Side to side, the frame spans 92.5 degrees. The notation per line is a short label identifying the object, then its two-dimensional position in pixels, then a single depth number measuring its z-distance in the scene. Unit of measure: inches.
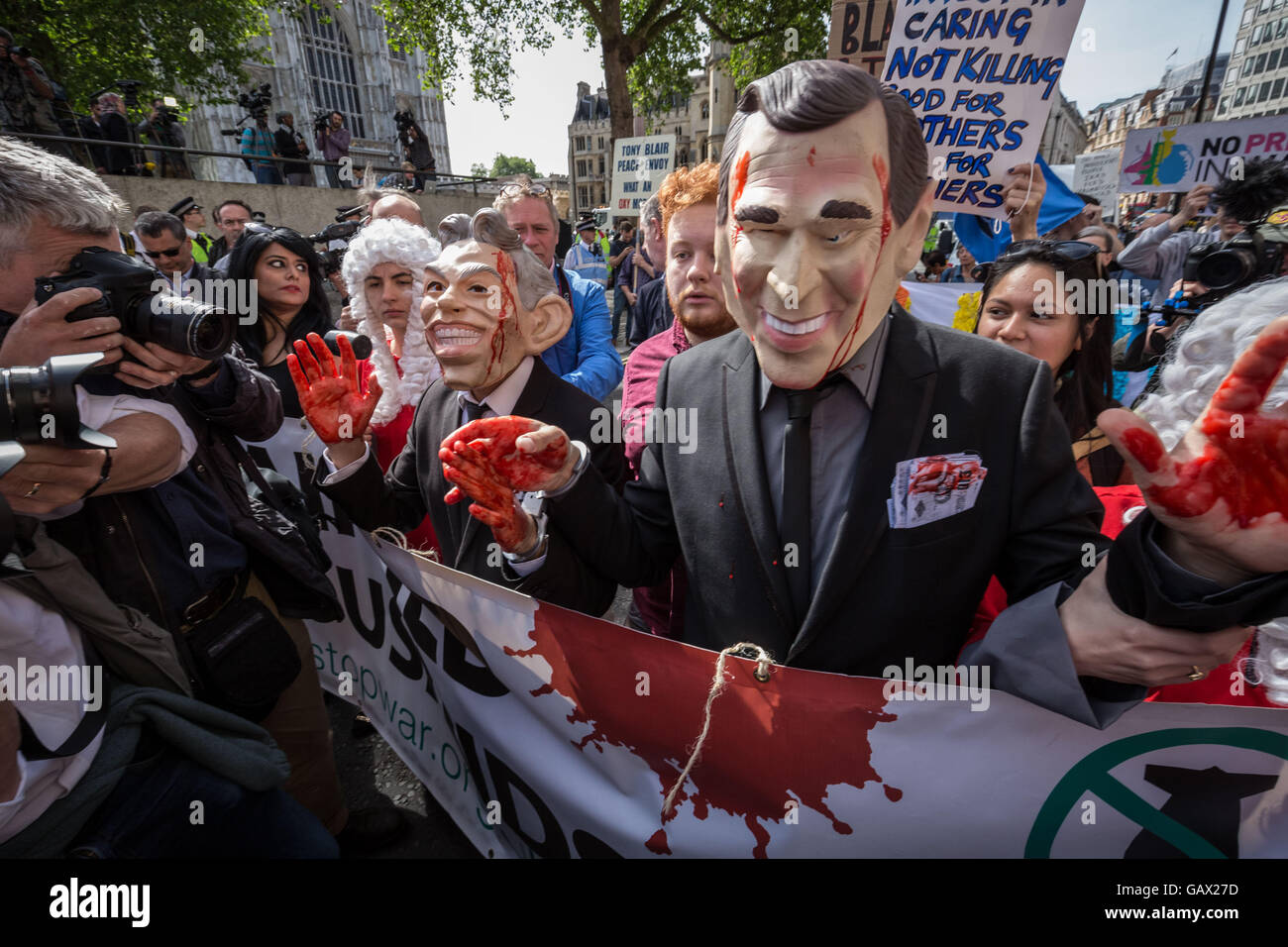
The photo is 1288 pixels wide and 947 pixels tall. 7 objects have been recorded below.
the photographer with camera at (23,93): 349.7
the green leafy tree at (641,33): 546.6
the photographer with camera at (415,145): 626.5
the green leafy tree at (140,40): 537.6
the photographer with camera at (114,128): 427.2
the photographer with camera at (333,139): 587.8
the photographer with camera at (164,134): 478.6
